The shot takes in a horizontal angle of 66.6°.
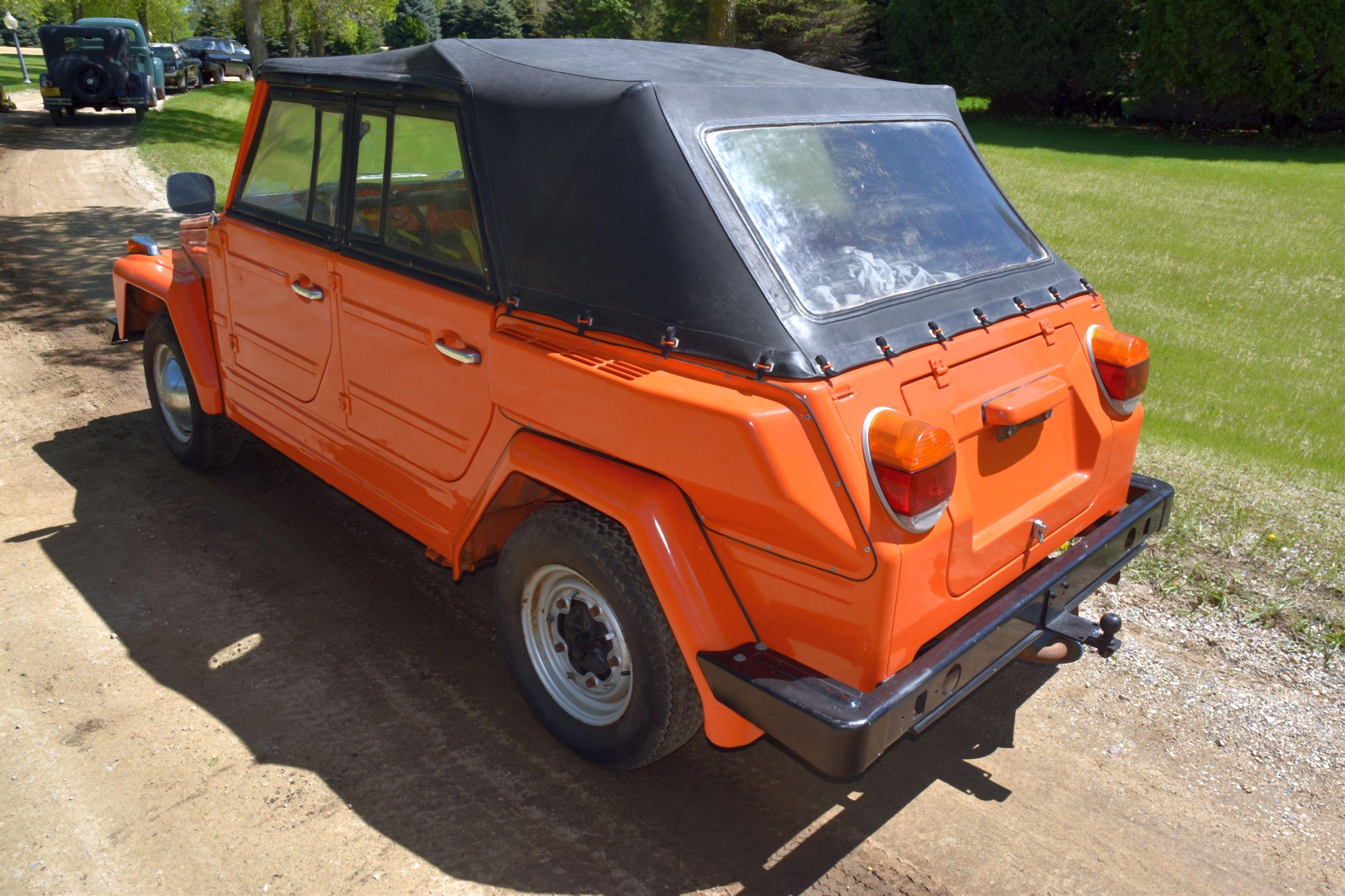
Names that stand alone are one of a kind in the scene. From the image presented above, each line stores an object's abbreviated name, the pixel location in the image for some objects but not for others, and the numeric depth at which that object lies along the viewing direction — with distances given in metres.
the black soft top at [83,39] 21.30
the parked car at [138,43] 22.20
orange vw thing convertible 2.60
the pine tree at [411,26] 51.16
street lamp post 28.02
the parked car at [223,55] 35.59
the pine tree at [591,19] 49.44
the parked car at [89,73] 21.14
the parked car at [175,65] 29.84
